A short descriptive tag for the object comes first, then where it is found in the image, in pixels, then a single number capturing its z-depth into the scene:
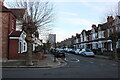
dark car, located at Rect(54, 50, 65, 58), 17.77
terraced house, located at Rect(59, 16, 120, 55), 19.38
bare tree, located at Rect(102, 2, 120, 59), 13.69
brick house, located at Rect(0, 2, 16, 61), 12.21
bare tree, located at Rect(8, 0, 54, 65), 9.37
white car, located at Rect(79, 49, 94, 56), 18.98
